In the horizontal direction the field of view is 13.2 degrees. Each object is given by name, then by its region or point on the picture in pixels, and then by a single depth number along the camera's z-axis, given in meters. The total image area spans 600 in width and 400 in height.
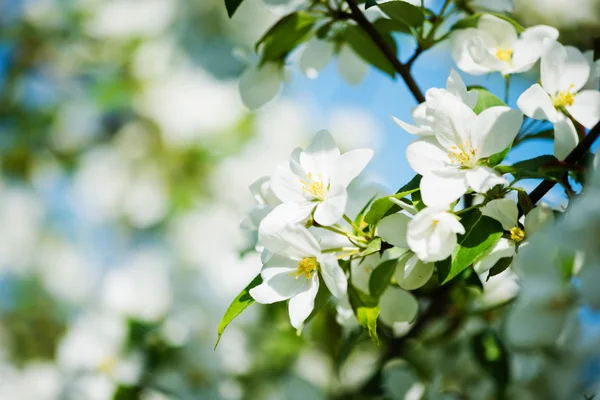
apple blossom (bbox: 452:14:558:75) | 0.94
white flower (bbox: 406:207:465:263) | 0.88
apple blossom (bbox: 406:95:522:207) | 0.89
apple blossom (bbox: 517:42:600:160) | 0.90
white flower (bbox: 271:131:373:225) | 0.90
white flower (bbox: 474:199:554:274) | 0.89
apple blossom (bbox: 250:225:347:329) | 0.89
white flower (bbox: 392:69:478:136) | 0.90
